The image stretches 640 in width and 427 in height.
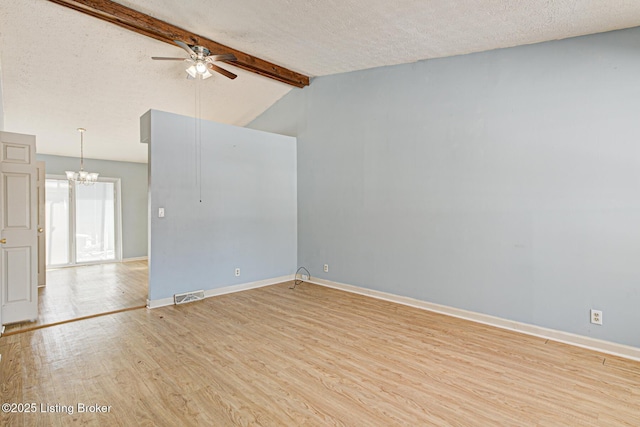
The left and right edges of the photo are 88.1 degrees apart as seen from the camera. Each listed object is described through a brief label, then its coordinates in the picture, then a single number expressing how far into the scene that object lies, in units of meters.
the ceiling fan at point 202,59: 3.64
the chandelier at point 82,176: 6.76
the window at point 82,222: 7.45
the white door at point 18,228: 3.53
